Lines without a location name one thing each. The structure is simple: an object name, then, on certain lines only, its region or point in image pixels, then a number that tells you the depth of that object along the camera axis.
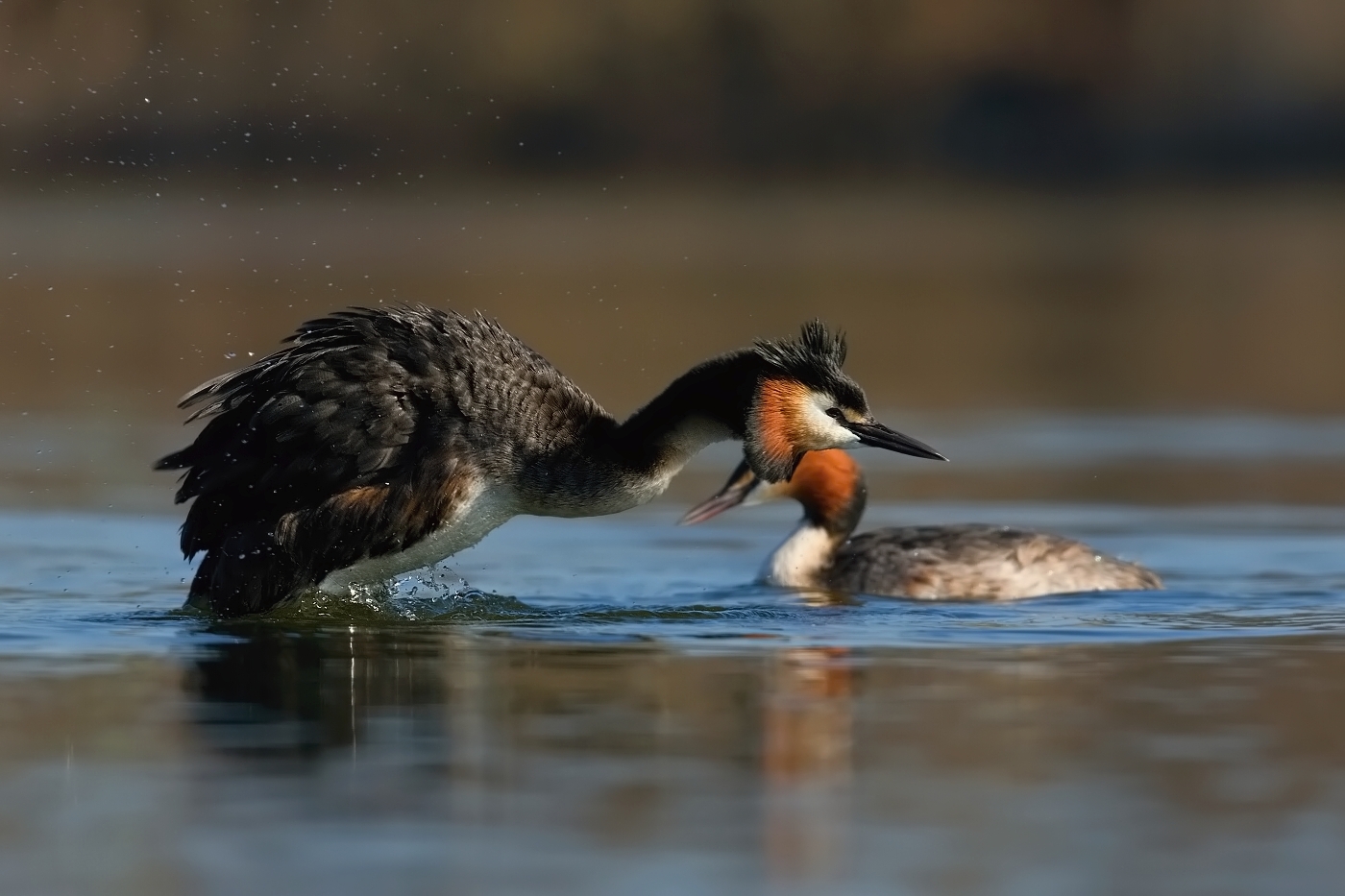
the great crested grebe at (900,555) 12.04
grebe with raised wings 10.42
